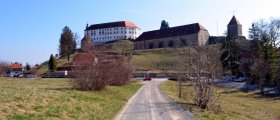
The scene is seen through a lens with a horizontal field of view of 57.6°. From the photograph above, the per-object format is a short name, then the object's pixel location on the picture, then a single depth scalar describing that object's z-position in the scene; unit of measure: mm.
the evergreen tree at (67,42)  93674
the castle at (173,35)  95814
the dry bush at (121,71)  28819
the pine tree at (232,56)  58368
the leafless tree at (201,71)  17851
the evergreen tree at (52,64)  75034
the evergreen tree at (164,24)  117164
